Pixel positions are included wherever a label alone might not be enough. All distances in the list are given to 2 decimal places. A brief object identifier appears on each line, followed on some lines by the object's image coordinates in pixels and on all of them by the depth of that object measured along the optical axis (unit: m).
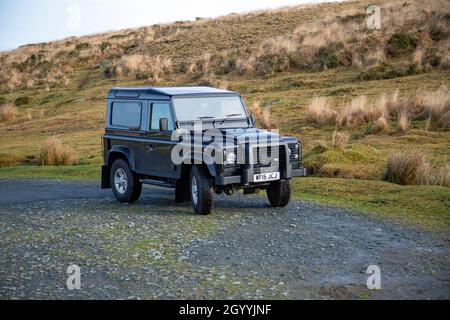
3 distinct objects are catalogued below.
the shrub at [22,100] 40.22
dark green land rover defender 12.07
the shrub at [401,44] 33.16
